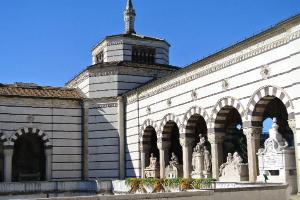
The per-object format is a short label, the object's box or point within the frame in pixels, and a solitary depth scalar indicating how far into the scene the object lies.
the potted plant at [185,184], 16.48
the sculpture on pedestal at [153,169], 25.06
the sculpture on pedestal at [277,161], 15.77
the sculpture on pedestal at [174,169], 23.37
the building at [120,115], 20.84
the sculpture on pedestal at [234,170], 18.70
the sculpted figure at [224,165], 19.09
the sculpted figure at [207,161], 21.20
